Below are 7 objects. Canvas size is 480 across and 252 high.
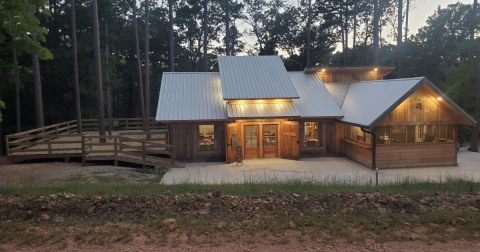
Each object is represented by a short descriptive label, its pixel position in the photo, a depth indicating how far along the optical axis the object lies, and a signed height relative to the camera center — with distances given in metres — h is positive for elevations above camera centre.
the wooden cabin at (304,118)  13.80 -0.34
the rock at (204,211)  6.53 -2.02
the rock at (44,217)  6.18 -1.93
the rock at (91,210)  6.55 -1.92
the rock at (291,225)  5.81 -2.07
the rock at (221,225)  5.80 -2.04
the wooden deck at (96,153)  14.00 -1.67
